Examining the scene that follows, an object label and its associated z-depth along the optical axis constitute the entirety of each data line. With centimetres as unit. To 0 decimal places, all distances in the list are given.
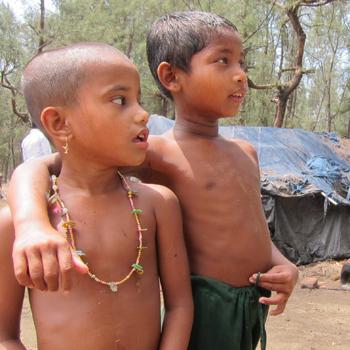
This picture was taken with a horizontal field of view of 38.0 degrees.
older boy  142
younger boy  116
